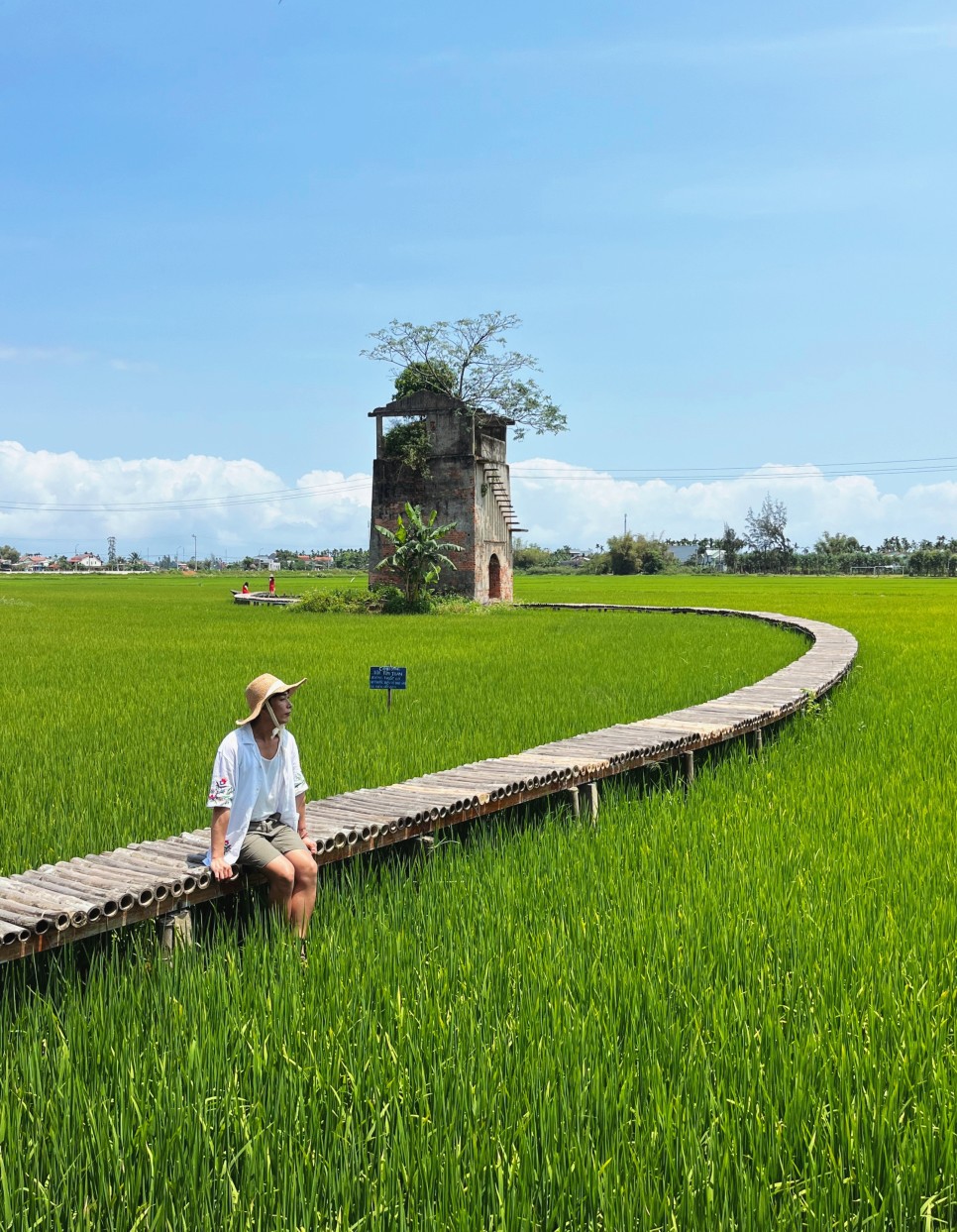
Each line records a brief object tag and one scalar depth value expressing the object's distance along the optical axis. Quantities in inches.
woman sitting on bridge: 156.5
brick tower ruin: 1144.2
